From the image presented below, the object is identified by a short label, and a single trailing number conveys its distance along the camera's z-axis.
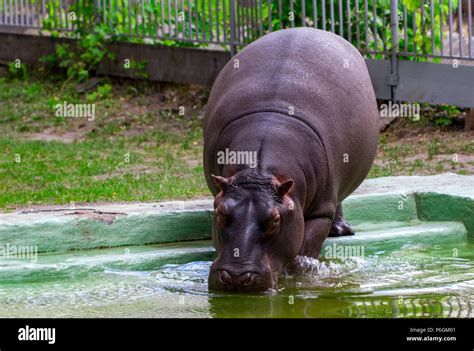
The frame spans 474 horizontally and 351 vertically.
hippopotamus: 5.98
